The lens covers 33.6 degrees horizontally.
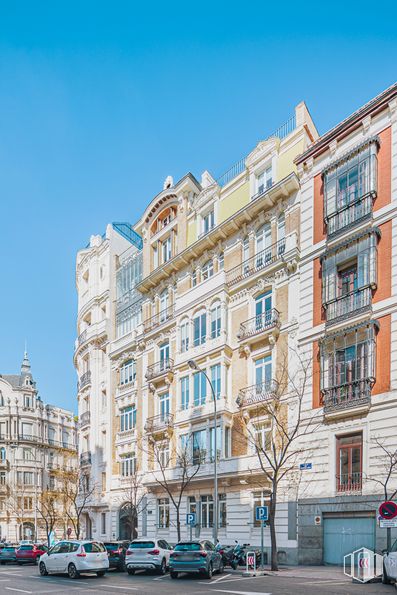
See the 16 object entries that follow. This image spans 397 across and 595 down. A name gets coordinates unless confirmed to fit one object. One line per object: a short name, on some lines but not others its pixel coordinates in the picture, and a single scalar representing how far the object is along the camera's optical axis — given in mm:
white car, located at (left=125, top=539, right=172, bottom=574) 26281
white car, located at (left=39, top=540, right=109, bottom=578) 24328
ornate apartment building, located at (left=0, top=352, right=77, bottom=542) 81750
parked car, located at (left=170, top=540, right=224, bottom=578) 23717
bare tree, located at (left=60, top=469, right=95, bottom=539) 48841
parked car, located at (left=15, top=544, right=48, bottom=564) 36719
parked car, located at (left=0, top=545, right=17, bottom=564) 37656
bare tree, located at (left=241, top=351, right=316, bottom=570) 29906
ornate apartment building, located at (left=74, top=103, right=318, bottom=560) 33438
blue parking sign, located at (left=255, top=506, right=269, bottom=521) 24359
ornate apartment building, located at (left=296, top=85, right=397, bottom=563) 26438
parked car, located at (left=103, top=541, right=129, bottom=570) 28703
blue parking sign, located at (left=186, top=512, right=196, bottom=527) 32625
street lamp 30059
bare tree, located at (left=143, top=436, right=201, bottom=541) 36250
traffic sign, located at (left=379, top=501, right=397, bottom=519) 19081
